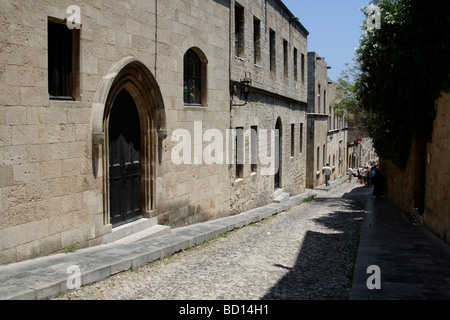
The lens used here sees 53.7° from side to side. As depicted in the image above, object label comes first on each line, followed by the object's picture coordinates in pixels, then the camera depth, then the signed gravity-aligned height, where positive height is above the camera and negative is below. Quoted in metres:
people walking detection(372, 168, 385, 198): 18.23 -1.49
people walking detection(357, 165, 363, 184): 32.22 -2.00
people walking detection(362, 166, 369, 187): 28.84 -1.91
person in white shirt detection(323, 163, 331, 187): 27.81 -1.66
